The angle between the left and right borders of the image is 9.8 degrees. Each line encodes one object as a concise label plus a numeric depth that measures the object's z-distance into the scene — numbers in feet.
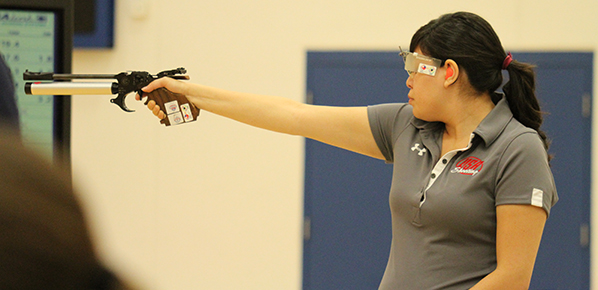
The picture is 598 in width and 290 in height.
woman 31.20
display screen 32.05
